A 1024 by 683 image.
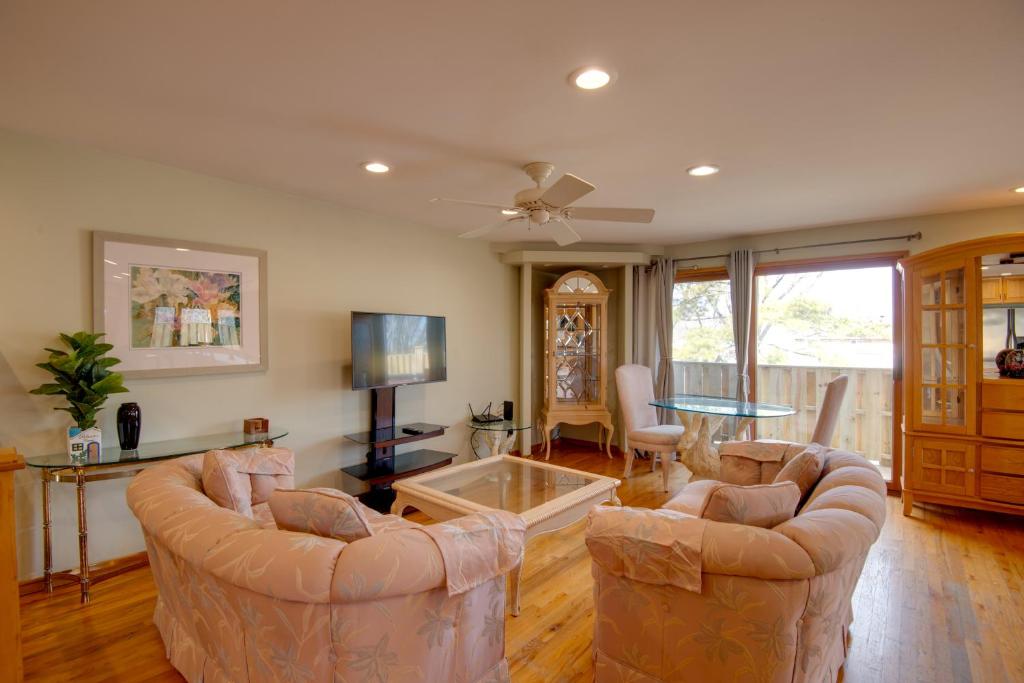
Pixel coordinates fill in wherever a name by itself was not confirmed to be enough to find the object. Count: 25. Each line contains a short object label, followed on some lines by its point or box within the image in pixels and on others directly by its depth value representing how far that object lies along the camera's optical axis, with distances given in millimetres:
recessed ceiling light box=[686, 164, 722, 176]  2849
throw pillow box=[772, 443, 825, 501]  2184
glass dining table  3660
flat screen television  3615
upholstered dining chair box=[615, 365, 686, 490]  4148
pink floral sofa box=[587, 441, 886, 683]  1407
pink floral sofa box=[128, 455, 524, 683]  1282
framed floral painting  2715
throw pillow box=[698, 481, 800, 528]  1610
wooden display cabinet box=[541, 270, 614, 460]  5250
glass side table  4219
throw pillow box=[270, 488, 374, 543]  1472
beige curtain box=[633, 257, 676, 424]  5277
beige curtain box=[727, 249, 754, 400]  4785
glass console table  2346
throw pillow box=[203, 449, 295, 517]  2047
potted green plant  2375
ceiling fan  2373
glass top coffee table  2453
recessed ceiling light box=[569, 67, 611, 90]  1812
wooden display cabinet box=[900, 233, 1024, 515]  3283
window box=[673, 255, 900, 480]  4414
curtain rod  4020
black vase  2590
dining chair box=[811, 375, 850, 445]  3371
